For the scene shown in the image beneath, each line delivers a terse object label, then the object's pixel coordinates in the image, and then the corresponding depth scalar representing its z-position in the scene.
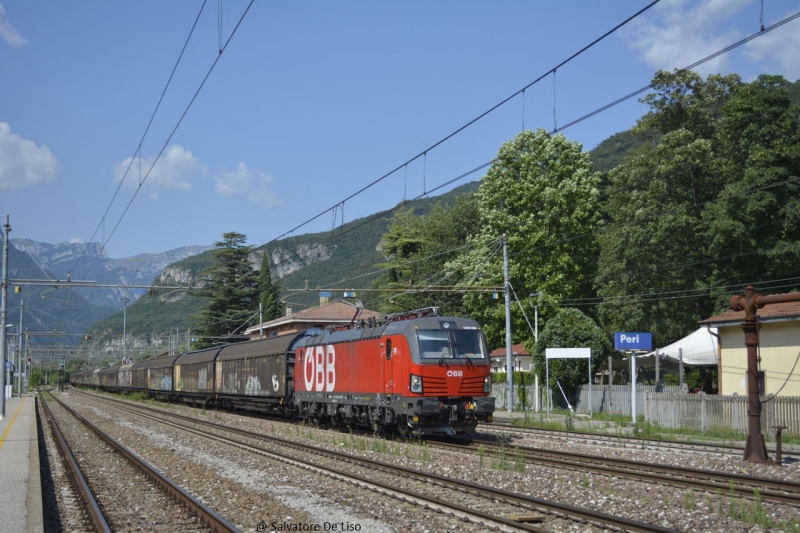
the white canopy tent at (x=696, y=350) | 31.72
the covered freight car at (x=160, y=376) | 52.81
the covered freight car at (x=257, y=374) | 30.59
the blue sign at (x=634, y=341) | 26.22
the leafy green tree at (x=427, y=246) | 60.62
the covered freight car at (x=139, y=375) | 61.97
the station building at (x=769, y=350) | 25.03
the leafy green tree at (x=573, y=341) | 35.44
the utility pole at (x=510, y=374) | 34.78
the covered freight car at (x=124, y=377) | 69.69
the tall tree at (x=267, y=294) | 97.12
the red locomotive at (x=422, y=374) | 20.08
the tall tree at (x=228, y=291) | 88.06
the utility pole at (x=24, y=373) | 86.12
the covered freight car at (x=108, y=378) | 79.73
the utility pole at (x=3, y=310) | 33.81
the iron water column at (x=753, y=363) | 15.91
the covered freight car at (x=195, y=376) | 42.53
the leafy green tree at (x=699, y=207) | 35.81
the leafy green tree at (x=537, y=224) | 48.41
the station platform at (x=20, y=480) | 10.21
